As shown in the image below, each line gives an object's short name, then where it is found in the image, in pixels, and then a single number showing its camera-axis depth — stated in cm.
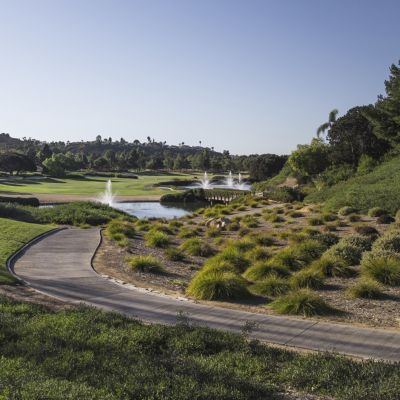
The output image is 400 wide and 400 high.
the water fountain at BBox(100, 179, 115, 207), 5748
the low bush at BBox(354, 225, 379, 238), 2311
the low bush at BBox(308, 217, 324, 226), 2806
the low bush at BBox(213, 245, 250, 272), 1739
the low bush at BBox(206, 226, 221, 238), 2653
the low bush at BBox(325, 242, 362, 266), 1718
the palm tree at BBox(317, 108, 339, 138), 7581
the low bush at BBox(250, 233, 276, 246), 2265
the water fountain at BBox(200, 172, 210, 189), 9158
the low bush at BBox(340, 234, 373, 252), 1882
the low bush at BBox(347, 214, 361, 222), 2810
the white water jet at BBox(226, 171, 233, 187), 9511
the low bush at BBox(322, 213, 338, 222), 2856
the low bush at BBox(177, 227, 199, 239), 2617
